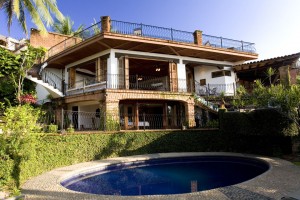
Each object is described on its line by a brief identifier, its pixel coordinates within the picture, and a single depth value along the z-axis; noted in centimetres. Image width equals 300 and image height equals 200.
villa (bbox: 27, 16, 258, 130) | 1493
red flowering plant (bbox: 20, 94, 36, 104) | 1366
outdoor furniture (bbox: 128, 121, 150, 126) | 1736
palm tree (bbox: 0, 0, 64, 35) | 1308
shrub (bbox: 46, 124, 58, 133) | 1063
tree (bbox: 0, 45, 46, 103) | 1583
